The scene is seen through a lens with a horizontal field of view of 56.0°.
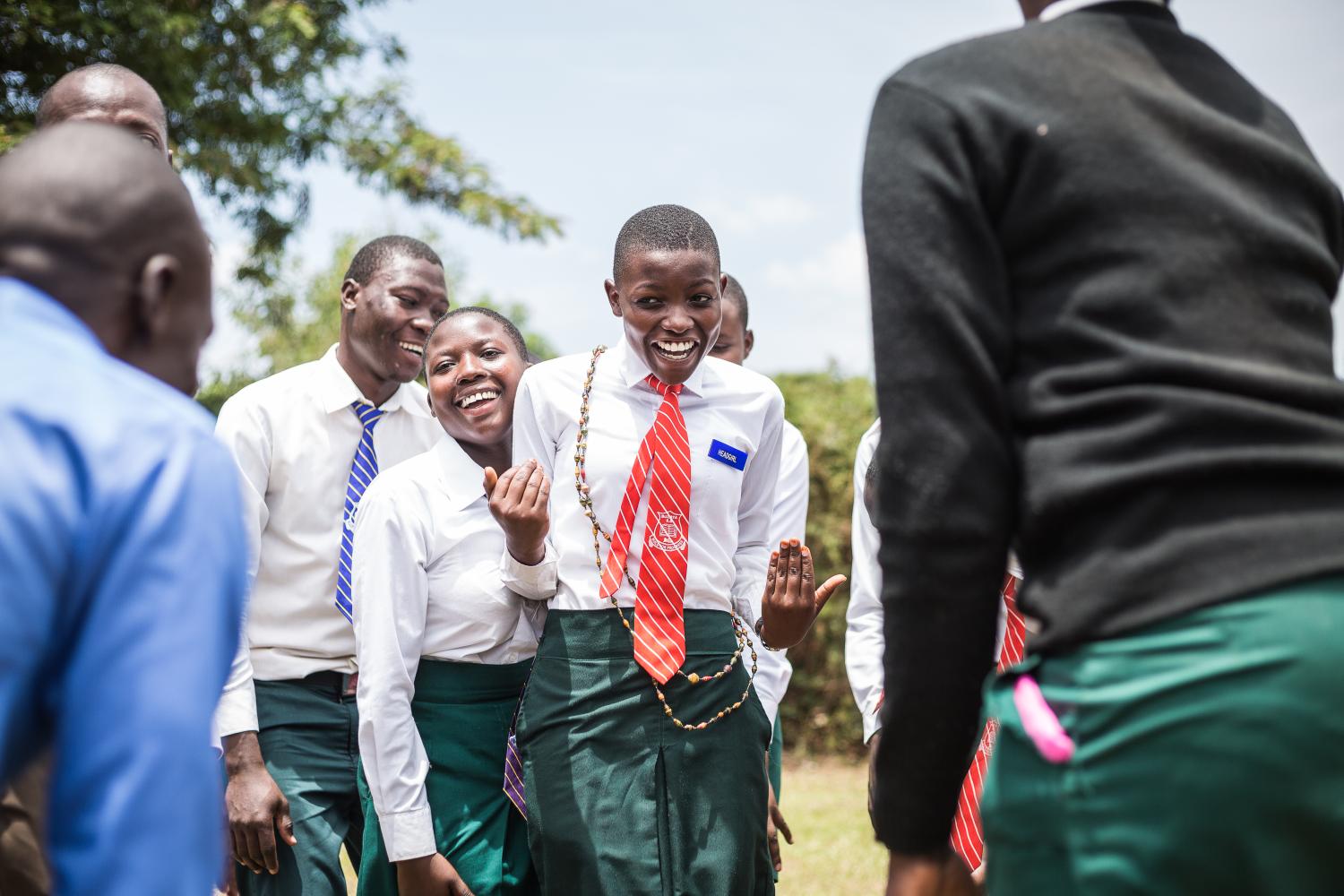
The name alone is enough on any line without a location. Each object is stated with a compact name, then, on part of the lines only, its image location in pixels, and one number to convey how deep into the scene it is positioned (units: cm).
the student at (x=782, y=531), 432
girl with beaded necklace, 349
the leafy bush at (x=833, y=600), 1027
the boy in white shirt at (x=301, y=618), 383
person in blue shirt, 133
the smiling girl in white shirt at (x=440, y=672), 362
